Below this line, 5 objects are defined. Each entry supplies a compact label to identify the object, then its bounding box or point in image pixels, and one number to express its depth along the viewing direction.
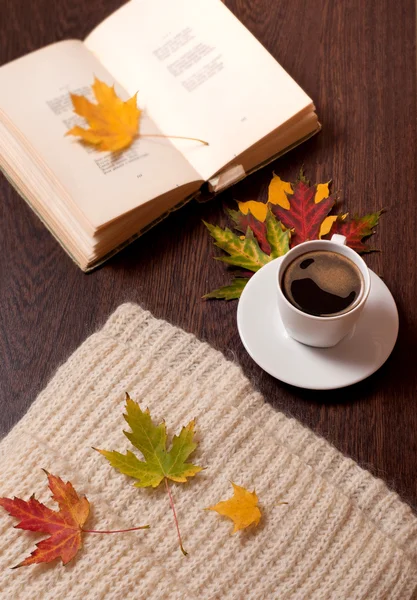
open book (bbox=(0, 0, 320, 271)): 0.80
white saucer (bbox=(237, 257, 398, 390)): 0.68
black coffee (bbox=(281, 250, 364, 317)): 0.62
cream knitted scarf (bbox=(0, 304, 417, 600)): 0.57
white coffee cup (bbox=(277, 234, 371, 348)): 0.61
